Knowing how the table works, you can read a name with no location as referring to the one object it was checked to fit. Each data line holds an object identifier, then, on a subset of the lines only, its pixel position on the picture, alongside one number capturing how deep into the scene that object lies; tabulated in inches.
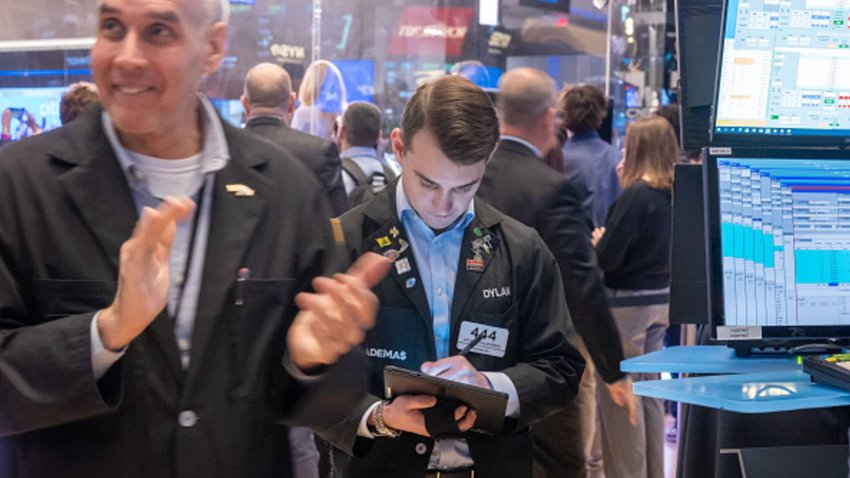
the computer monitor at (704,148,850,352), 111.7
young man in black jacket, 108.9
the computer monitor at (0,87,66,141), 225.6
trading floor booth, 111.6
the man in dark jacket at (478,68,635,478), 158.1
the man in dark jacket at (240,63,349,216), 204.4
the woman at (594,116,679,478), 227.1
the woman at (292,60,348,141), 281.9
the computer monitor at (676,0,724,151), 119.6
